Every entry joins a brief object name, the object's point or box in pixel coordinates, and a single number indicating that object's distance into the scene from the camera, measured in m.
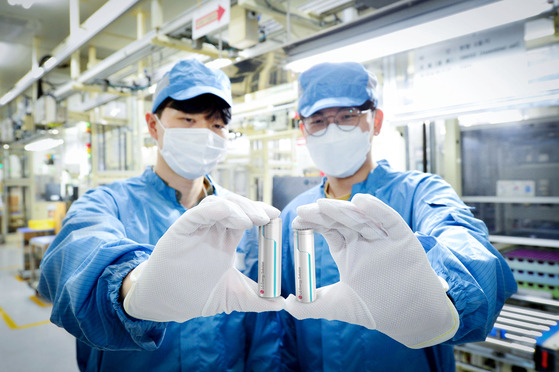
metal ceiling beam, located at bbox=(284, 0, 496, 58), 1.23
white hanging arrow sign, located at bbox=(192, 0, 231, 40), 2.00
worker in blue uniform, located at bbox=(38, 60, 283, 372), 0.77
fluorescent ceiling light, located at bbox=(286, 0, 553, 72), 1.17
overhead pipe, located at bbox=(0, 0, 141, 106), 2.18
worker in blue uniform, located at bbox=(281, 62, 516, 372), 0.75
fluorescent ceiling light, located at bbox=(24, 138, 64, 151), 7.38
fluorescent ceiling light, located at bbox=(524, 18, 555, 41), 1.53
